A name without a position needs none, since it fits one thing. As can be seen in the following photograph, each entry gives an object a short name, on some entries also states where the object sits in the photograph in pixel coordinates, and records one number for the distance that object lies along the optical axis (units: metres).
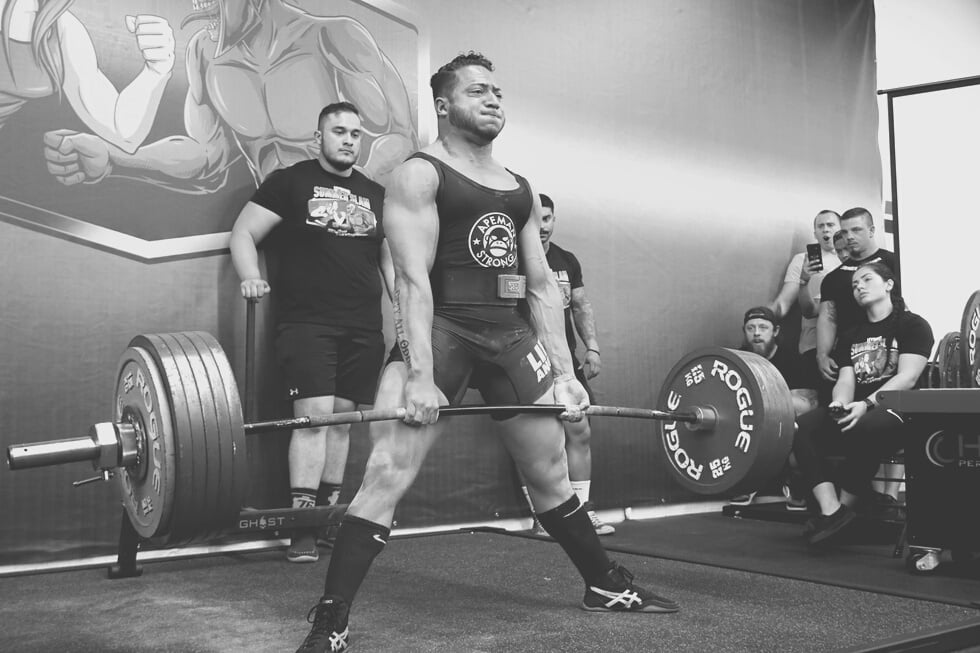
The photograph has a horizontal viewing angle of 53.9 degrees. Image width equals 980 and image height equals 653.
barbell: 1.93
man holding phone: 5.16
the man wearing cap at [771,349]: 4.75
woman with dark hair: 3.59
